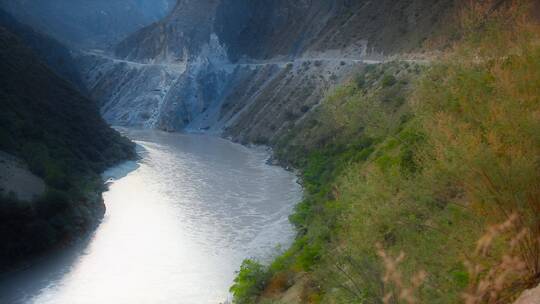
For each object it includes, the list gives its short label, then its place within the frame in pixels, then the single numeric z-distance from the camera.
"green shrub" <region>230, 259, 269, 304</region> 16.52
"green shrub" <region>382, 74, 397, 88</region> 32.96
